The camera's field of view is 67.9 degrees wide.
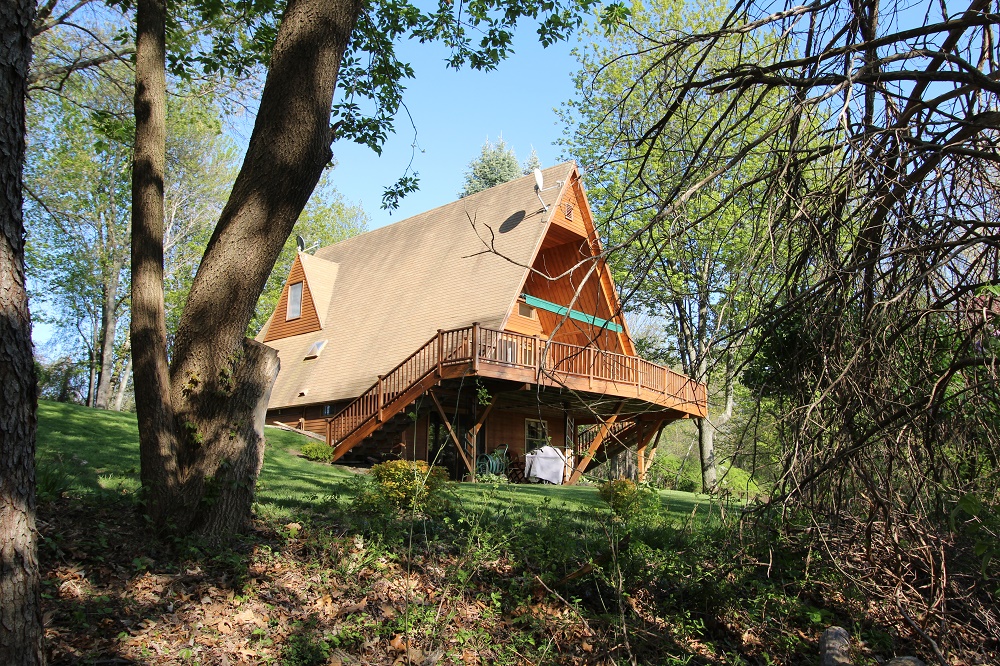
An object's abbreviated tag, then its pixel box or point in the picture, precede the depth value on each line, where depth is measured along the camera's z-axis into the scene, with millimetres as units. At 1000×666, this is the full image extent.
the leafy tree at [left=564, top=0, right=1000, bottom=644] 3365
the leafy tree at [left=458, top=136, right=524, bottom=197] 46719
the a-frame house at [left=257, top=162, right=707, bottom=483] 16625
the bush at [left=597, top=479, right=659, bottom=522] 8625
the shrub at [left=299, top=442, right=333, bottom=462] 16786
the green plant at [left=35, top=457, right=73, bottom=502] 6133
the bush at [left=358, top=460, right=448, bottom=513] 7422
